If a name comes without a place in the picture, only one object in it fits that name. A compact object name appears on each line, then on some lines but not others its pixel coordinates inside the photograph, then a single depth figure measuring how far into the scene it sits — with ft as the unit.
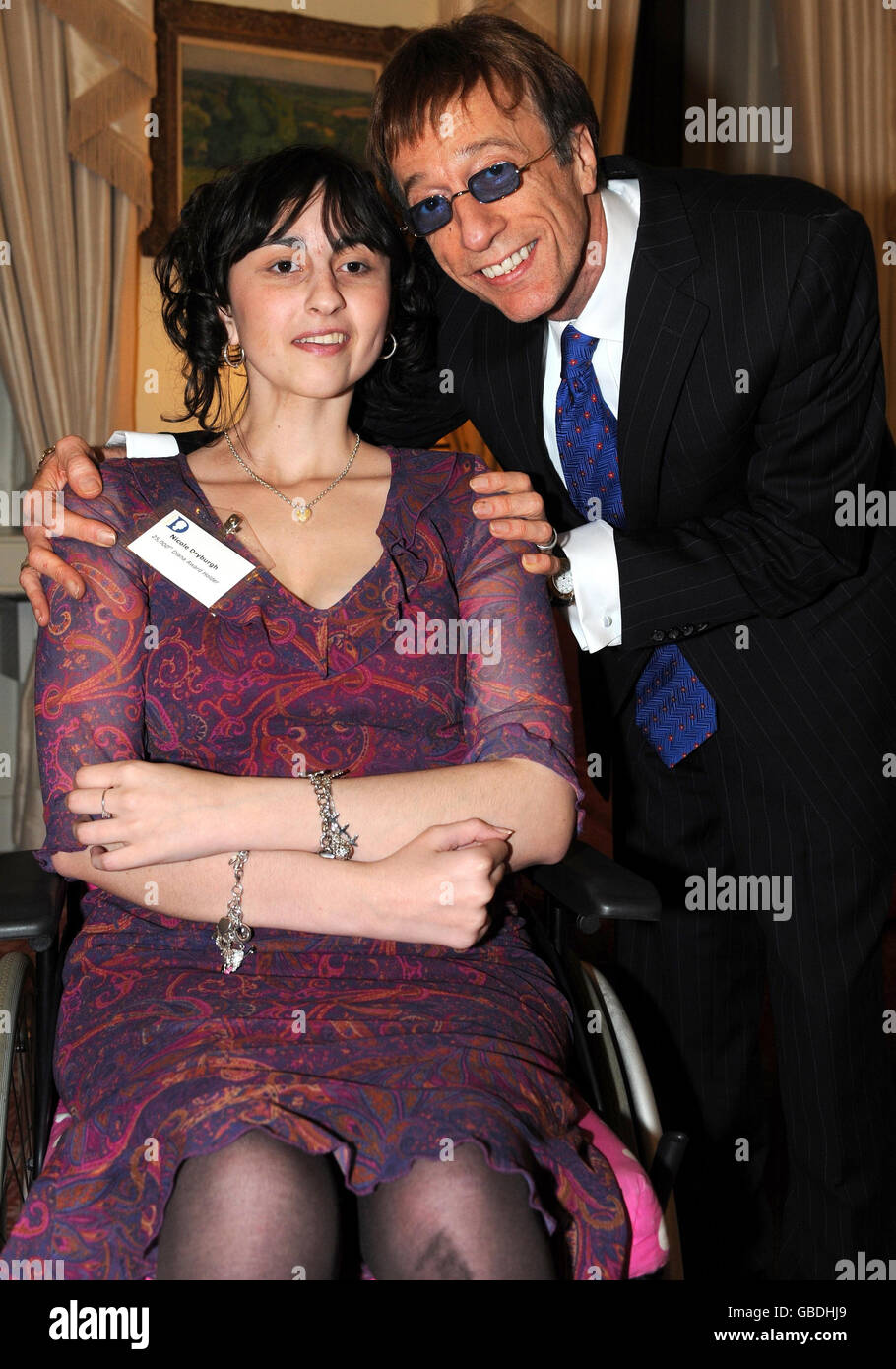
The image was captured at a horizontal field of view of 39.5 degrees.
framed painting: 14.44
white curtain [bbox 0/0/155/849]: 13.76
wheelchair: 5.07
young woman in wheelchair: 4.16
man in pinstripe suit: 6.37
